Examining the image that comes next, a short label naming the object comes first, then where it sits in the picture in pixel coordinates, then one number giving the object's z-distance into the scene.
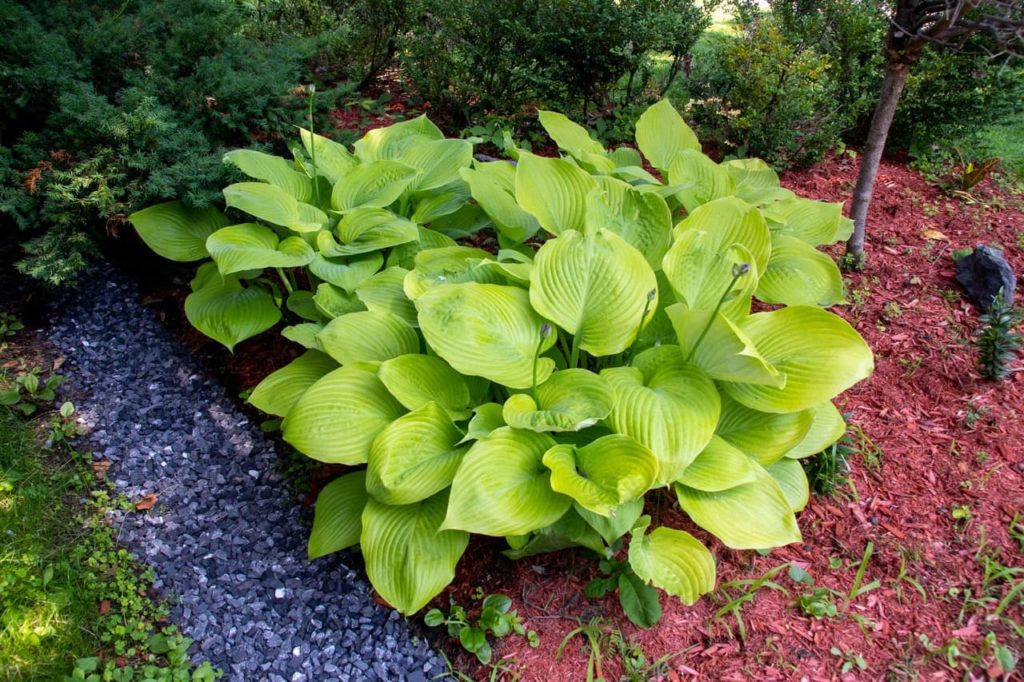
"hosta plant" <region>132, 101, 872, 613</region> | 1.93
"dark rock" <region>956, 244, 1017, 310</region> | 3.23
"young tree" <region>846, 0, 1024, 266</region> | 2.65
